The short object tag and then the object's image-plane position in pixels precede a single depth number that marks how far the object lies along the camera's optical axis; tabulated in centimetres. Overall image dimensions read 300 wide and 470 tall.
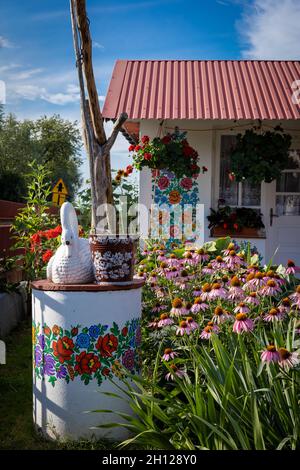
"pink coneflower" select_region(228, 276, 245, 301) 316
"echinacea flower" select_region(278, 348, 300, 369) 237
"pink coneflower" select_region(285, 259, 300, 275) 352
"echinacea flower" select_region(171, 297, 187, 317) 315
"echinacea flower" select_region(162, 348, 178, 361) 296
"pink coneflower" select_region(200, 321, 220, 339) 292
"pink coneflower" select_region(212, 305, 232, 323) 296
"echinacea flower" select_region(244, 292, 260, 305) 308
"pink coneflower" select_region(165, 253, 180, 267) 394
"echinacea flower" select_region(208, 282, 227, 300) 312
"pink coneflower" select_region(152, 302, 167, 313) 393
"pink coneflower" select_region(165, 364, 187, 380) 293
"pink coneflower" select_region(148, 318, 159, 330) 364
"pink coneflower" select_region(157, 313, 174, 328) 327
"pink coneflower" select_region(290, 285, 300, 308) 286
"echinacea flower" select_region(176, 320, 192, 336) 295
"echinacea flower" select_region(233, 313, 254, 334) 275
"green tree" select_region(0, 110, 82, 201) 2983
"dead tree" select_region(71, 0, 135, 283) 540
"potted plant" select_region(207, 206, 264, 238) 815
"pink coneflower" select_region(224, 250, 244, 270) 367
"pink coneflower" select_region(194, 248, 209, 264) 388
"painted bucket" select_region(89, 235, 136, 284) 340
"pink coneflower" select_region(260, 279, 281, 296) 308
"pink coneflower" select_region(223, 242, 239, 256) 379
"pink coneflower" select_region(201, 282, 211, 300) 320
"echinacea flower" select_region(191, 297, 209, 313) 312
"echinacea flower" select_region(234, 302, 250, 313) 296
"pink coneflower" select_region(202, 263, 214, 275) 377
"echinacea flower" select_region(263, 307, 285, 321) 287
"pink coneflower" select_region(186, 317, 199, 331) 300
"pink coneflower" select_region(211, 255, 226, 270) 372
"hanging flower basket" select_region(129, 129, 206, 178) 779
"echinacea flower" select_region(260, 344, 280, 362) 237
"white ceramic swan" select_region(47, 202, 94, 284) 338
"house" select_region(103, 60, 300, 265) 789
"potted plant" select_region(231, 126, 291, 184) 767
